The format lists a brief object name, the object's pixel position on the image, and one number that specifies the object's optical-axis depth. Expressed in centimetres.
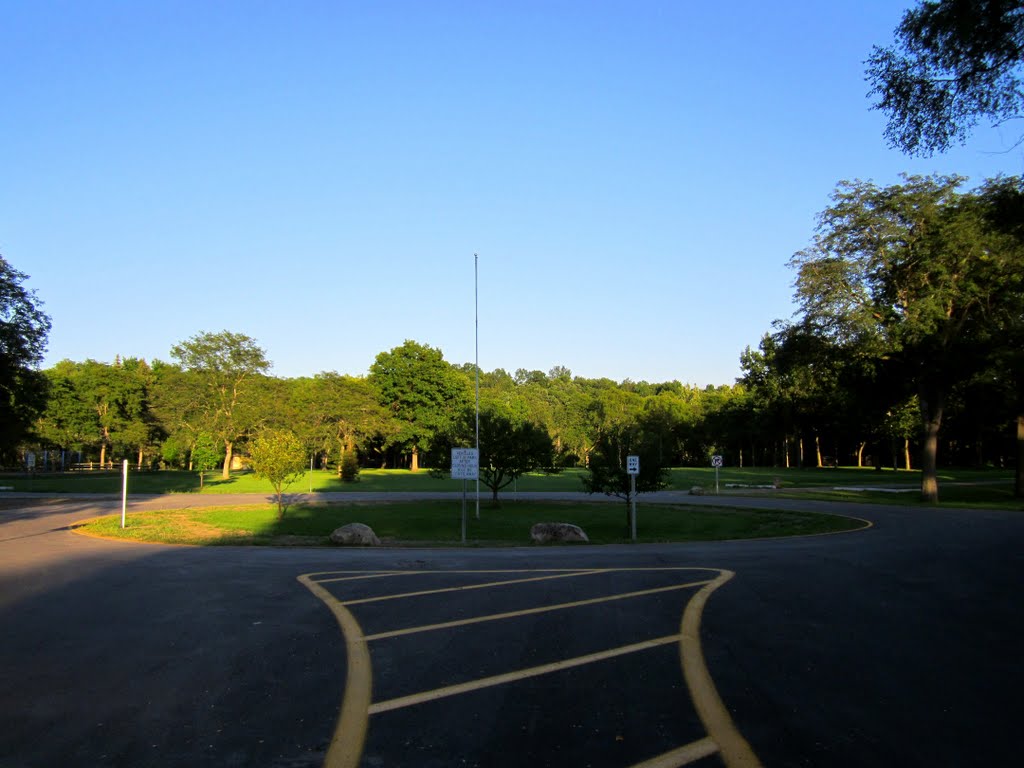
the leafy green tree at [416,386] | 8881
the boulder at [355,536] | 1927
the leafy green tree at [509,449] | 4059
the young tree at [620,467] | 3106
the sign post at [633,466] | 2313
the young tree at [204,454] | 5680
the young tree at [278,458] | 3197
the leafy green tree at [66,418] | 7912
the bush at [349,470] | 6108
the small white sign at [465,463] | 2061
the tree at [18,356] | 3988
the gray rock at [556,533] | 2144
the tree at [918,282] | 3262
